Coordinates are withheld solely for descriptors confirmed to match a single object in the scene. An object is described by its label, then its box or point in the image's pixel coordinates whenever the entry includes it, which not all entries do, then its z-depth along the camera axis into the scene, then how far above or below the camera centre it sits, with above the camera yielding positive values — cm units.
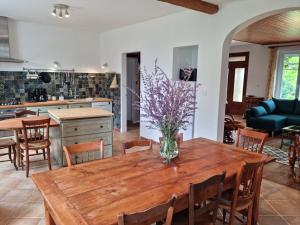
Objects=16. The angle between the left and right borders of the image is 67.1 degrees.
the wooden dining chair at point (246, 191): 177 -95
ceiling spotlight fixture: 395 +124
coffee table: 488 -111
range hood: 499 +80
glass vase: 200 -60
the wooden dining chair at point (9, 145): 357 -106
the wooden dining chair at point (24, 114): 408 -66
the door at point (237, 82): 905 -5
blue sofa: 600 -96
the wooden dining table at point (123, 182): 131 -75
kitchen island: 354 -82
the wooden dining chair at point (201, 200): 147 -84
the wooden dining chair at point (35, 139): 321 -96
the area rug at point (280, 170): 342 -149
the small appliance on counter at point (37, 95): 555 -42
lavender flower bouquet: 180 -21
